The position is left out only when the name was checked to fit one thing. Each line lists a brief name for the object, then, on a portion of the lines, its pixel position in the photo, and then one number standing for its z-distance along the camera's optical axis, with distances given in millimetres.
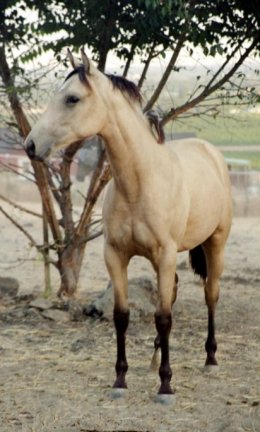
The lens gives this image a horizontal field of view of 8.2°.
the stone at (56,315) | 14778
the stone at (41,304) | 15168
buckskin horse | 9949
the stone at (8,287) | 16908
